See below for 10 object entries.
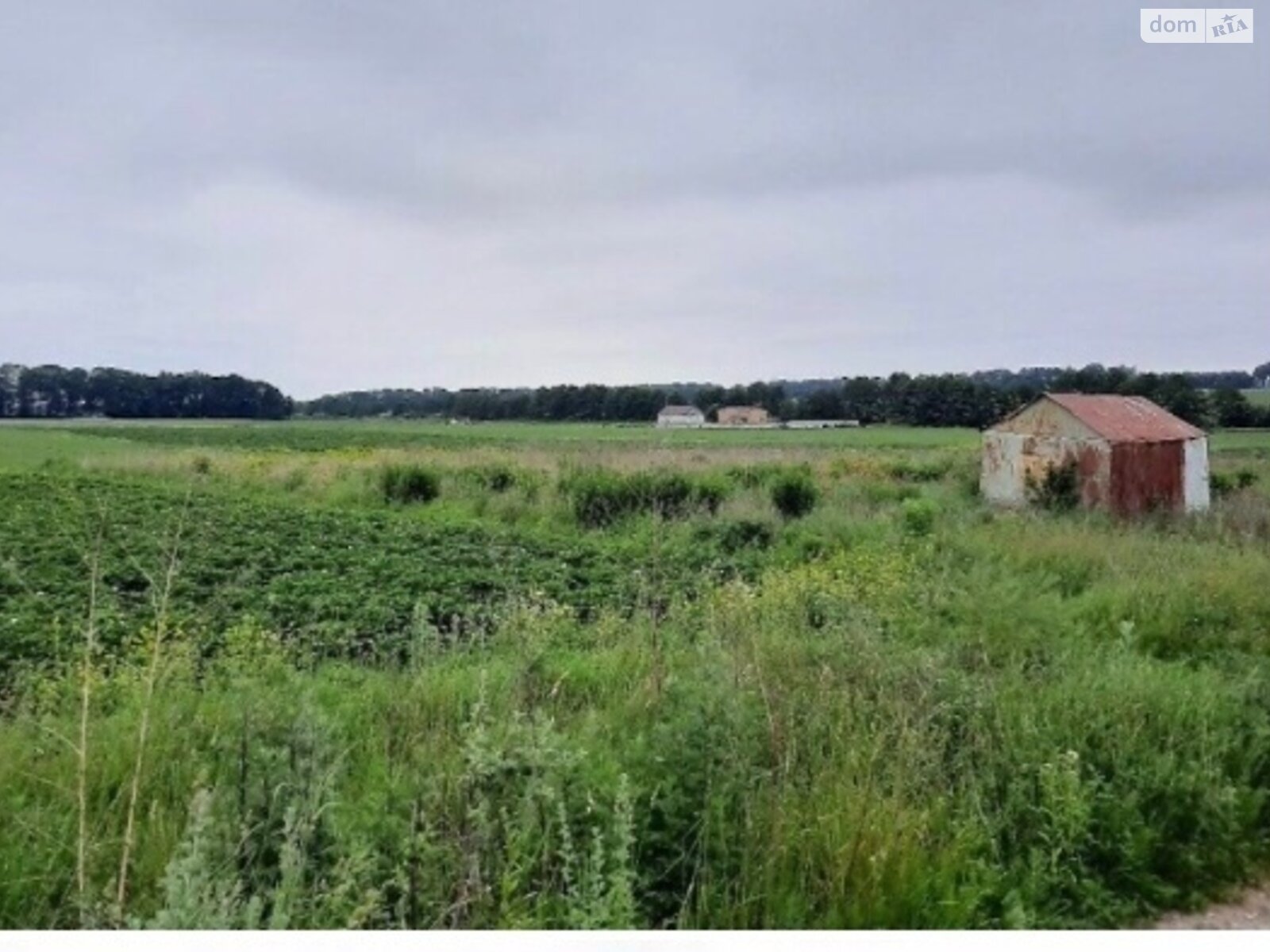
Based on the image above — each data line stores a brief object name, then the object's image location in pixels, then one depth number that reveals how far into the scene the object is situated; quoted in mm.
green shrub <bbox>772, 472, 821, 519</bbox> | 17141
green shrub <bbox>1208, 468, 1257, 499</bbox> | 19750
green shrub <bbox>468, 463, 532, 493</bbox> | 20906
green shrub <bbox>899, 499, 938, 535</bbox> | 12266
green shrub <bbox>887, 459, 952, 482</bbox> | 23878
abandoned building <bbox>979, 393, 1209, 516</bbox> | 15922
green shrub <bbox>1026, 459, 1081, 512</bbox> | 16219
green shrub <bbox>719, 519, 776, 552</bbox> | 12773
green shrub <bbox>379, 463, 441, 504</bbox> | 20609
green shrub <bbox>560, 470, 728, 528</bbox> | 17188
